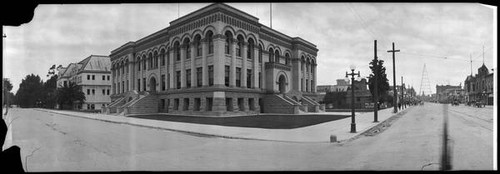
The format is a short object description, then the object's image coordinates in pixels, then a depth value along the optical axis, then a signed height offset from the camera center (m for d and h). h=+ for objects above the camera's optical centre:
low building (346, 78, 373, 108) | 29.03 -0.39
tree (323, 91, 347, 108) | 32.34 -0.48
